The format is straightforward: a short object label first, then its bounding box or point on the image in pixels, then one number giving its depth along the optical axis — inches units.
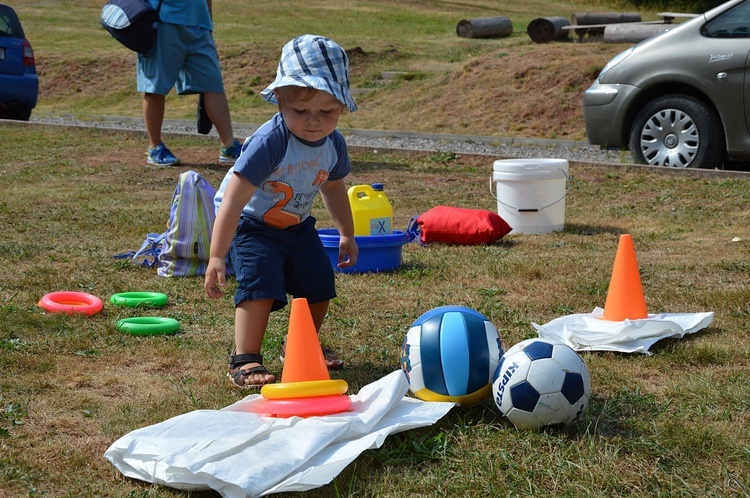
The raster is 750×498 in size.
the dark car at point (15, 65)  563.5
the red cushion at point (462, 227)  251.0
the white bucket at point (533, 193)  270.1
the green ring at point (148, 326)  167.9
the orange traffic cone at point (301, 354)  129.9
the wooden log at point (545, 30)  831.7
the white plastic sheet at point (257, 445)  103.4
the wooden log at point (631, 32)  718.5
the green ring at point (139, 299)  188.1
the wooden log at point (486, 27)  994.7
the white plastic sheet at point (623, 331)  157.1
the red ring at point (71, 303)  178.7
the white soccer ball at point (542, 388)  118.6
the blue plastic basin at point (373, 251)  213.2
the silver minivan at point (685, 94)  337.4
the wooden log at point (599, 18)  933.8
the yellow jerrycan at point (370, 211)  231.8
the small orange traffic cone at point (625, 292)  169.8
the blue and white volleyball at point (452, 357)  128.6
